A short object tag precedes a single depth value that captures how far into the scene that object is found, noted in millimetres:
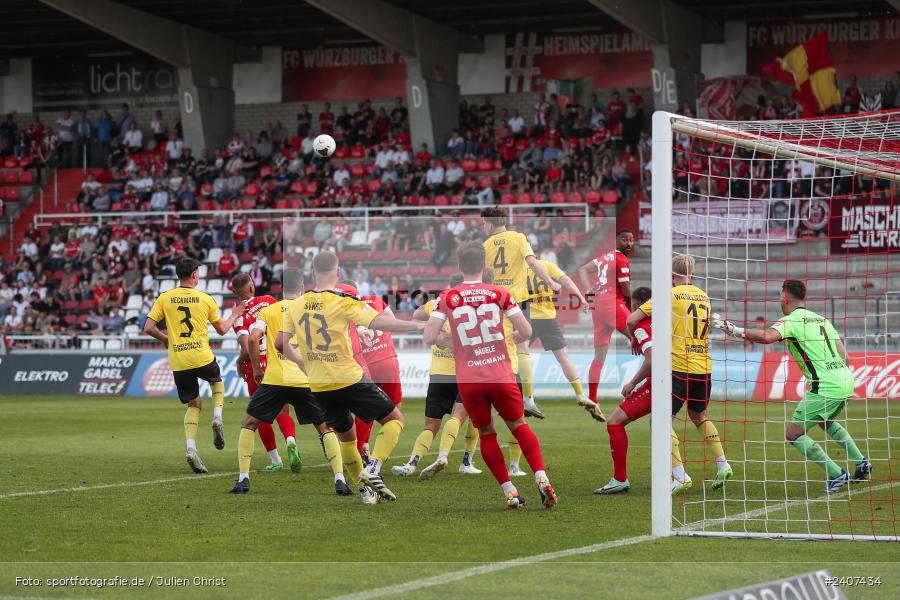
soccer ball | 21062
